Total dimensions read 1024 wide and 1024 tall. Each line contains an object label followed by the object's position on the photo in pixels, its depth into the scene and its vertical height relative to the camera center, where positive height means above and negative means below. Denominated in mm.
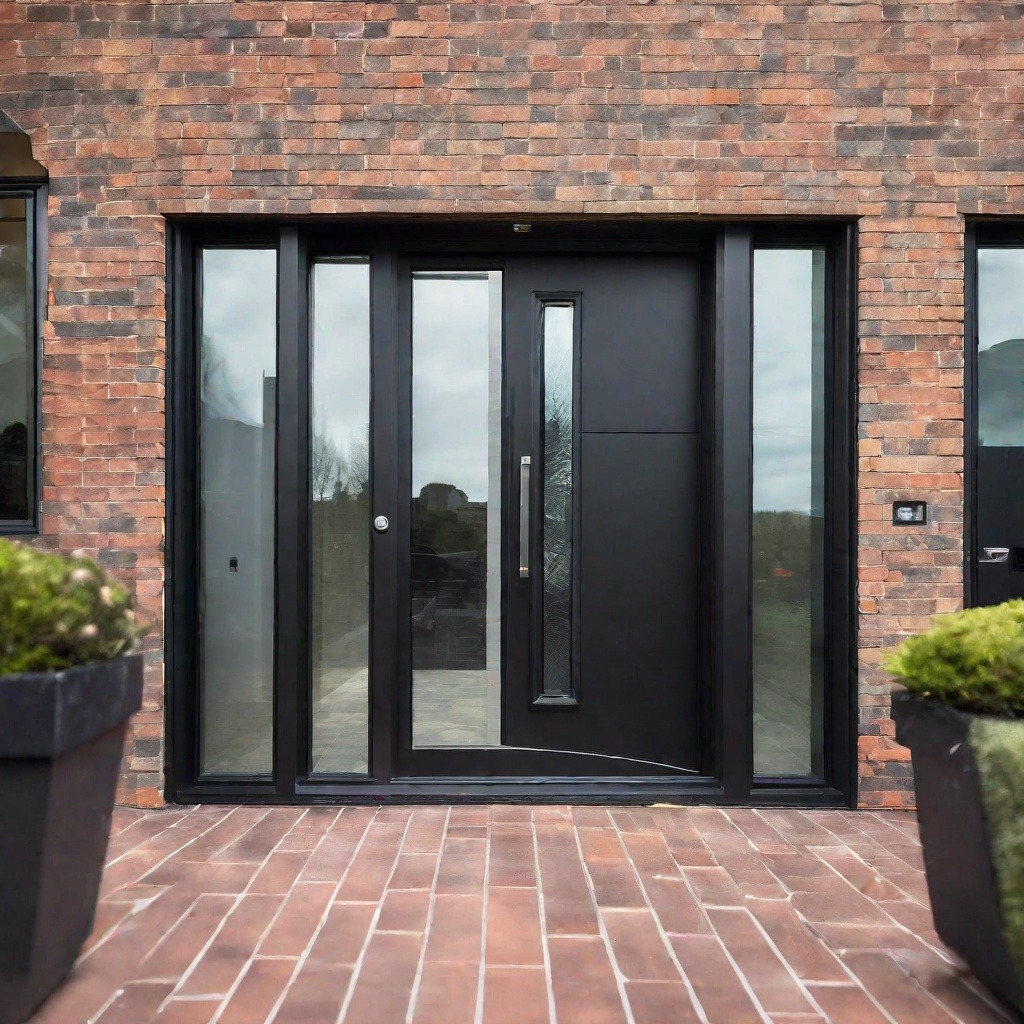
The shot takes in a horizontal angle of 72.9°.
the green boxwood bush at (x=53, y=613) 1513 -243
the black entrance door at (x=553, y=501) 3176 +31
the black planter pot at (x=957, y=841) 1598 -810
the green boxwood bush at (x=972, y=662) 1624 -372
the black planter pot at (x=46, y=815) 1487 -697
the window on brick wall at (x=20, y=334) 3014 +751
